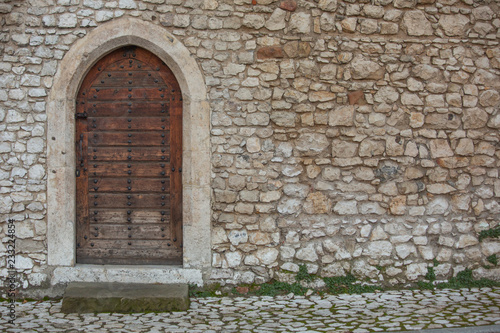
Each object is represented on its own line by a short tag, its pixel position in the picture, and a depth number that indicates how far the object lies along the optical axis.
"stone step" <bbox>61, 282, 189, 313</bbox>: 4.43
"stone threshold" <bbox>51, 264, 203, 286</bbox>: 4.82
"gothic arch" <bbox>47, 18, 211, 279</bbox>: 4.81
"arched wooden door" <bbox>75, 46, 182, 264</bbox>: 5.01
